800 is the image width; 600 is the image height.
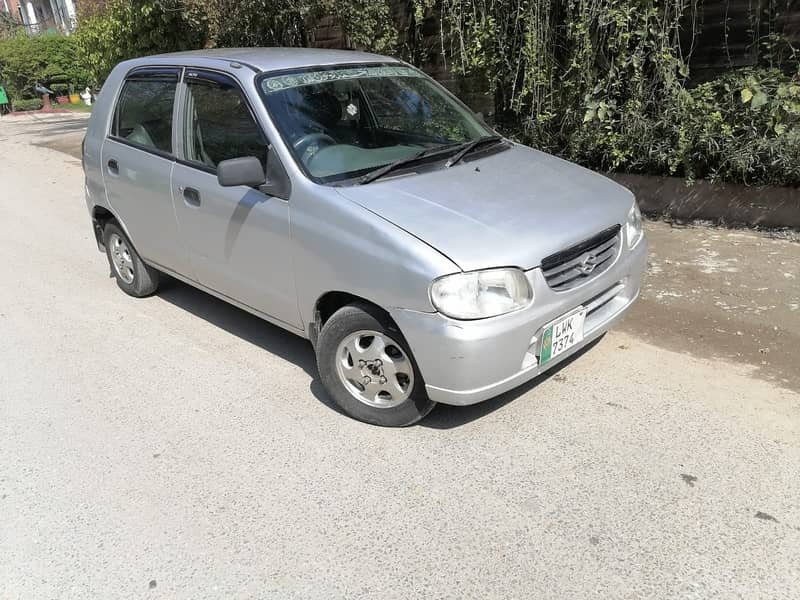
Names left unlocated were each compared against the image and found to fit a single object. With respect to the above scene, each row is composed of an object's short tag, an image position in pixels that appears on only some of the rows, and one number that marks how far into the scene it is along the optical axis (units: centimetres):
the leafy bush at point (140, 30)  999
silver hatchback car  304
